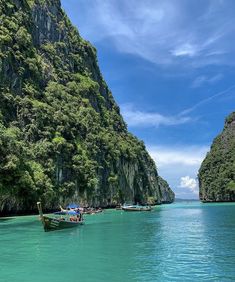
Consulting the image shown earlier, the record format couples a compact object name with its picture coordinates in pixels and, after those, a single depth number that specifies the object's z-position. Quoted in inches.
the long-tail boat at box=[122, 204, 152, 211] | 2060.9
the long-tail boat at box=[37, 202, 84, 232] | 877.8
